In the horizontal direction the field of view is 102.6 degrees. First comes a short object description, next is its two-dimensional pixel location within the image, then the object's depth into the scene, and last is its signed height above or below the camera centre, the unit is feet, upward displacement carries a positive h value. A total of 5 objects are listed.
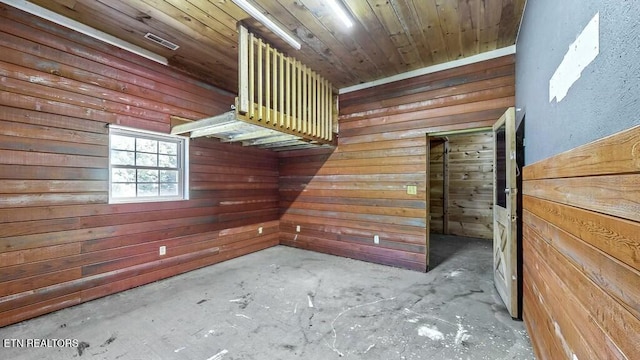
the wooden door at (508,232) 7.79 -1.68
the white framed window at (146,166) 10.23 +0.72
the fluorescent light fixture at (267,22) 7.76 +5.39
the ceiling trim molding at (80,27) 7.84 +5.36
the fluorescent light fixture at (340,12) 7.61 +5.29
